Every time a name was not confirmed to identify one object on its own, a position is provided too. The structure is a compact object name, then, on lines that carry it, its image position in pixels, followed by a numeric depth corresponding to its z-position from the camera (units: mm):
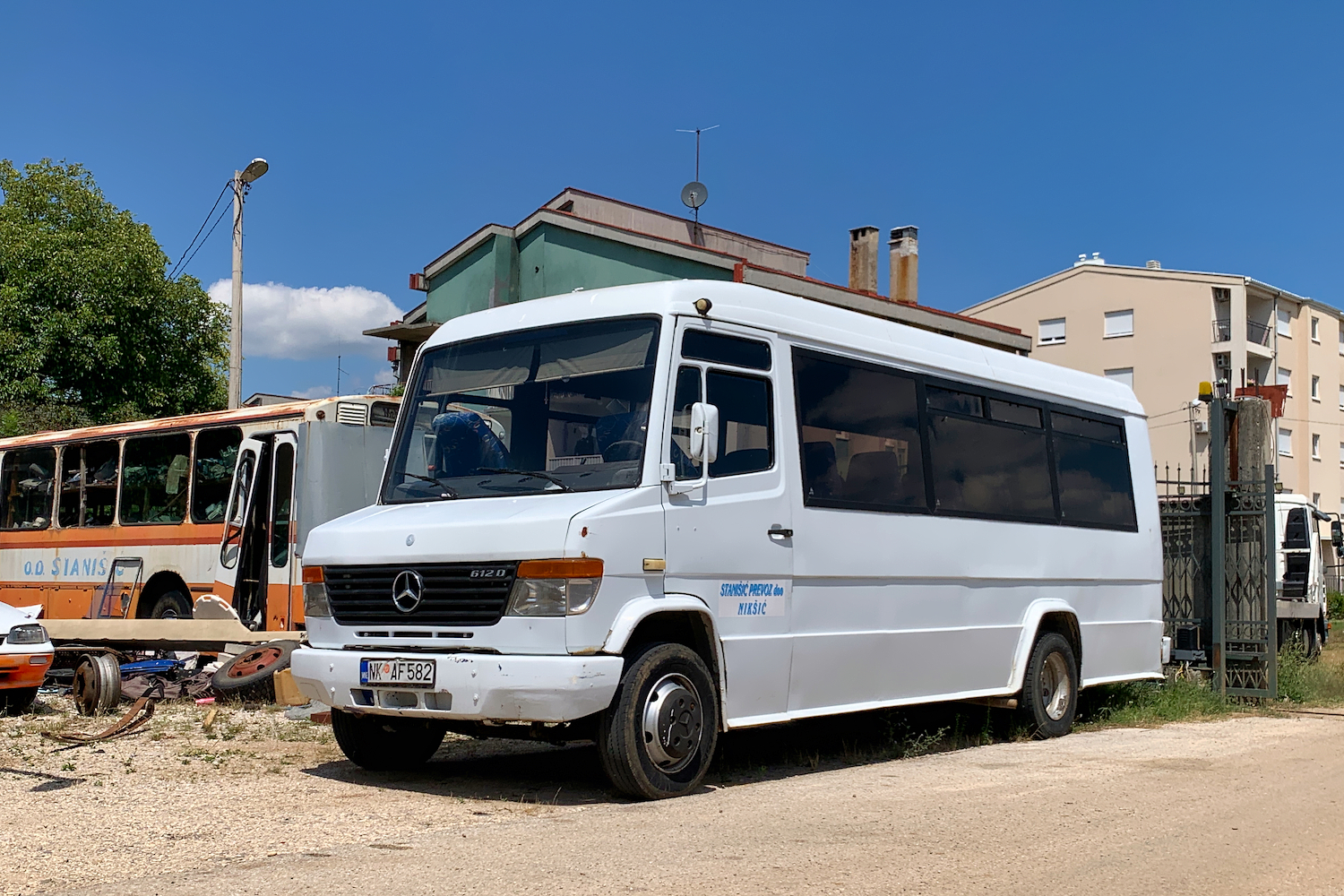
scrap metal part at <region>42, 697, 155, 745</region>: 9866
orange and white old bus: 15203
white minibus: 7531
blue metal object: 13188
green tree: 31484
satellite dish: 35000
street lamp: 23312
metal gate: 14523
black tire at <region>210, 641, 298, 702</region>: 12062
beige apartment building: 51094
